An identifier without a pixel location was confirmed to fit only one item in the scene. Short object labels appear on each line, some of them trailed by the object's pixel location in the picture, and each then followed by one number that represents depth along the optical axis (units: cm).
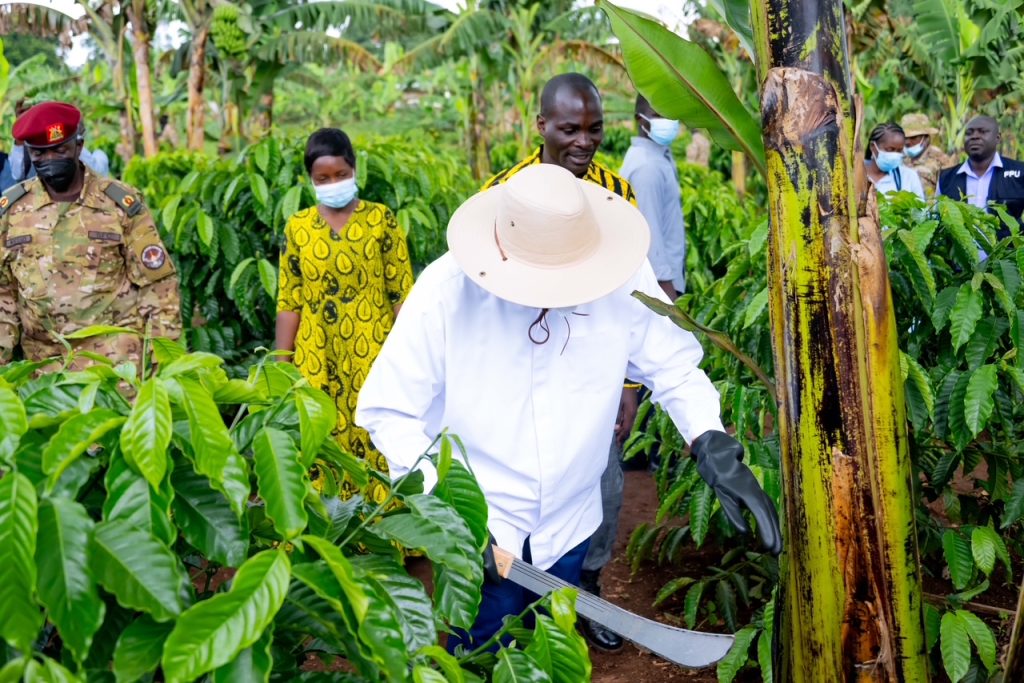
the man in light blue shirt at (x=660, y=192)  505
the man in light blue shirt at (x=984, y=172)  681
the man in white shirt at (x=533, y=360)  238
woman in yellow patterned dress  407
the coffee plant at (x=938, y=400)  283
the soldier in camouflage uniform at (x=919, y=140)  866
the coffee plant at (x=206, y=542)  112
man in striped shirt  365
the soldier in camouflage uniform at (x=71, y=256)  388
